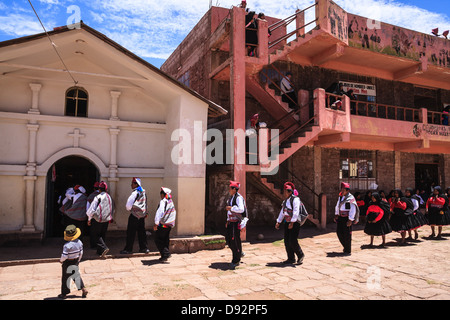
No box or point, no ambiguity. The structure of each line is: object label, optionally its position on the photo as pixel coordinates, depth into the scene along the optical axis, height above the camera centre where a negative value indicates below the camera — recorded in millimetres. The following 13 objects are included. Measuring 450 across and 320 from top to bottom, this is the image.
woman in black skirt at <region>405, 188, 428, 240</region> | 10250 -1162
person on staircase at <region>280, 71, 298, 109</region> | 13246 +3398
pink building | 11617 +3380
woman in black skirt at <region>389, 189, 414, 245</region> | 10062 -1133
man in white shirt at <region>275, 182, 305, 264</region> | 7508 -1027
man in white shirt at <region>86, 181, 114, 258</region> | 7852 -947
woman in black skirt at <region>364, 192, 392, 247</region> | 9398 -1122
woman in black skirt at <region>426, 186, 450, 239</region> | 10828 -1062
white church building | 8859 +1396
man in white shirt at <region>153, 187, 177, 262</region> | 7613 -1082
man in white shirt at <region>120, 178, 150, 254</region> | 7982 -982
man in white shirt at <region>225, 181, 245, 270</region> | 7309 -1000
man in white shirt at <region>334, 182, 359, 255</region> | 8570 -1005
